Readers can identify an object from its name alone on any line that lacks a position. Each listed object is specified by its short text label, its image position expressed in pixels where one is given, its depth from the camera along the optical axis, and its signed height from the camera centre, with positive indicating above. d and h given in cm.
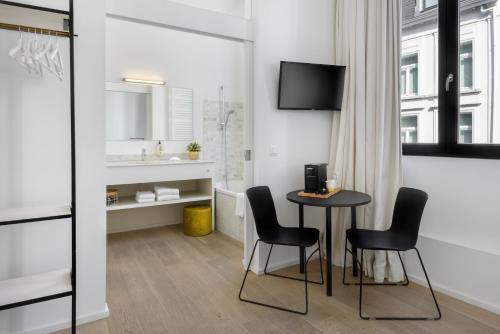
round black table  228 -30
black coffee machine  265 -15
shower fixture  464 +58
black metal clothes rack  161 -64
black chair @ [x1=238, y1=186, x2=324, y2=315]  227 -54
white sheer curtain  261 +36
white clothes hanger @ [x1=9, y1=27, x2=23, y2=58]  164 +57
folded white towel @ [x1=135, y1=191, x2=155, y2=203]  373 -42
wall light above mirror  394 +97
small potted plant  426 +11
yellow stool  388 -73
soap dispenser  420 +14
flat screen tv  276 +64
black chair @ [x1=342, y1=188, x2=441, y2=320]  213 -54
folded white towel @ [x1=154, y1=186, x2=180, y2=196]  385 -37
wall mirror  395 +60
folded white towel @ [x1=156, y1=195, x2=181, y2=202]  384 -45
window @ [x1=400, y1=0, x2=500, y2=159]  229 +61
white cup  269 -21
